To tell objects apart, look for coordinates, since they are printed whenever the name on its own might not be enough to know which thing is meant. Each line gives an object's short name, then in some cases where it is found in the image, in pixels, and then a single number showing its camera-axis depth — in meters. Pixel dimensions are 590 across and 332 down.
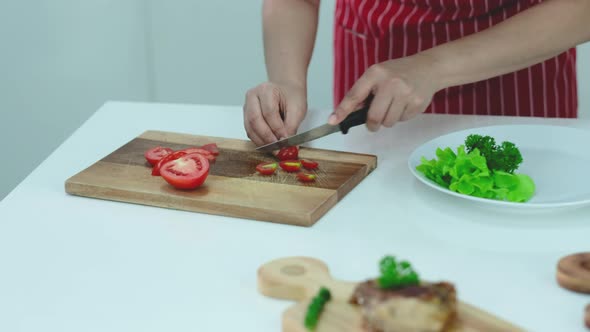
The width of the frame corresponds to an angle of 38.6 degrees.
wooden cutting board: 1.20
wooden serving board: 0.84
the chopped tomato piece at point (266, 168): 1.32
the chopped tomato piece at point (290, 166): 1.34
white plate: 1.21
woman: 1.38
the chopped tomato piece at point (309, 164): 1.36
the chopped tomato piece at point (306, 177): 1.29
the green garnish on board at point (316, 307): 0.84
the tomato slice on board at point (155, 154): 1.38
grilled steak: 0.79
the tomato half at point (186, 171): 1.25
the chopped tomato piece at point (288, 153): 1.40
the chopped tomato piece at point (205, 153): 1.40
